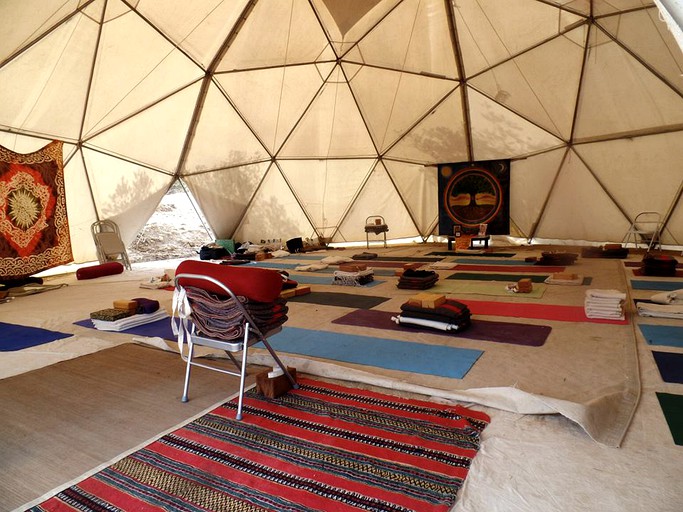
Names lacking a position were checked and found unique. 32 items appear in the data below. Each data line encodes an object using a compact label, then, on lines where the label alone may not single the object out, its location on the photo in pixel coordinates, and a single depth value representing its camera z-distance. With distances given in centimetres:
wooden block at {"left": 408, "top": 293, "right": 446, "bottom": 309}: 501
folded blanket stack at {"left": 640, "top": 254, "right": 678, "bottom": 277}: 744
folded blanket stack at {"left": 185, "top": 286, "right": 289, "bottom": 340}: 322
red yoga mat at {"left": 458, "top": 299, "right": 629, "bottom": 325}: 518
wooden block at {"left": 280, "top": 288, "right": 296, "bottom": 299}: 704
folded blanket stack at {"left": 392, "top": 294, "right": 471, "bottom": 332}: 485
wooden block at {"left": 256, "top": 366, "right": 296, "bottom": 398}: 342
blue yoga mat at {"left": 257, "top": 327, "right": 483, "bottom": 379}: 390
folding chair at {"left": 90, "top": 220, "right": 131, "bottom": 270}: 1118
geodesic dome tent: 955
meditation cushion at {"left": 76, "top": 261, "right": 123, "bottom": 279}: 1003
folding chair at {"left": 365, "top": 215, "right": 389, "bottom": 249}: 1348
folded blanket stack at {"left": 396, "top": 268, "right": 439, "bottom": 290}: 718
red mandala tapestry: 918
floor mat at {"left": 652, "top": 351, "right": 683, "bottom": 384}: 343
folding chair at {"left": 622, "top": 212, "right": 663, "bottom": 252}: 1080
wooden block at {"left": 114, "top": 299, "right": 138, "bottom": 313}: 577
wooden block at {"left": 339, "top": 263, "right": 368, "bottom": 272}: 820
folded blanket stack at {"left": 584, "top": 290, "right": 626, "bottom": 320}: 505
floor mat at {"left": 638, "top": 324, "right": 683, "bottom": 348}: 421
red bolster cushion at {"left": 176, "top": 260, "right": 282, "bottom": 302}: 316
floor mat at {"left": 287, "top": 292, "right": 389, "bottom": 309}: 643
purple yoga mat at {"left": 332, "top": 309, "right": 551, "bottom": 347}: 457
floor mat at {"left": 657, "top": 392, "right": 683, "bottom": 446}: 265
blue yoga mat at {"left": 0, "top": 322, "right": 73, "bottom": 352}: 511
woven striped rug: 223
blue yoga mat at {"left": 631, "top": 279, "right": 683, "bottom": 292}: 654
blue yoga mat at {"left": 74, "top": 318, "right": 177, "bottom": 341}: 530
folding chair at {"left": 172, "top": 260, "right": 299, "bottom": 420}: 316
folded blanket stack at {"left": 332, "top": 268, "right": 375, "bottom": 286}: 788
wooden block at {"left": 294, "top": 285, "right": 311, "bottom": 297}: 719
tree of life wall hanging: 1296
